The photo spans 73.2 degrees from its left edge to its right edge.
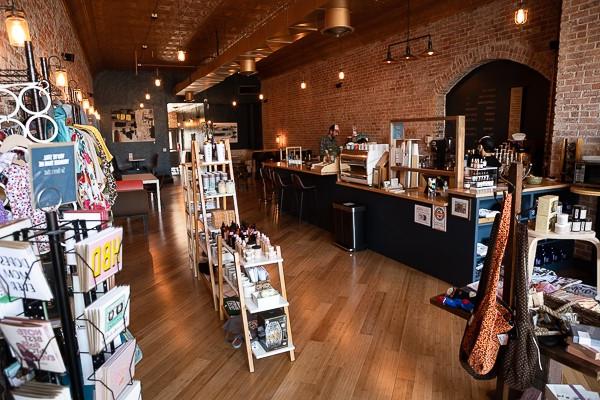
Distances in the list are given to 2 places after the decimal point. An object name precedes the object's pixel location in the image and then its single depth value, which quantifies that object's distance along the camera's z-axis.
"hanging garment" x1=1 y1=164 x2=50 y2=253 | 1.81
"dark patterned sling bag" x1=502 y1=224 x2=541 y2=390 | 1.86
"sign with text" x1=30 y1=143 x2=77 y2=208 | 1.43
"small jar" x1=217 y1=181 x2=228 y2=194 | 4.07
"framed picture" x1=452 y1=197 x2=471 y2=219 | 4.14
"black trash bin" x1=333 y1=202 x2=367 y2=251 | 5.64
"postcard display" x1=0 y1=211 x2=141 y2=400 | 1.36
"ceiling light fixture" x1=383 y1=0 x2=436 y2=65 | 7.07
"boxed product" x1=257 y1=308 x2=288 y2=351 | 3.07
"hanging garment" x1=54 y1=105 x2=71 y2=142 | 2.51
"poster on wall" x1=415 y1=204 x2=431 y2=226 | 4.66
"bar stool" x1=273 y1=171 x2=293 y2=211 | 8.02
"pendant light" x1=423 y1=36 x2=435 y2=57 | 6.92
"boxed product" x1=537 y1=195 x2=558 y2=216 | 3.27
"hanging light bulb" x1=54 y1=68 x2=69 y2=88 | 4.24
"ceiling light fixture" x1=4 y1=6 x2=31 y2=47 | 2.44
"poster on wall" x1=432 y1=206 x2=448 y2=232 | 4.45
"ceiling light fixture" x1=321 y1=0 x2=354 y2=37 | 4.90
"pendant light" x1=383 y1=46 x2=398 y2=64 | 7.44
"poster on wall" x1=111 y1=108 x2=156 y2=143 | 14.53
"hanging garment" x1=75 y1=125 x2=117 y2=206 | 3.19
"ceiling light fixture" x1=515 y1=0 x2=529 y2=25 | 4.96
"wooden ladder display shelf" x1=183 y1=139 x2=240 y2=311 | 3.94
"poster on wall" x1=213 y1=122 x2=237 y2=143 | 16.19
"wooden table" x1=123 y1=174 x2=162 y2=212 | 9.19
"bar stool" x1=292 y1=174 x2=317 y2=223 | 7.26
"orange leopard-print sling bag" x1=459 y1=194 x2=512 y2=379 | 1.92
